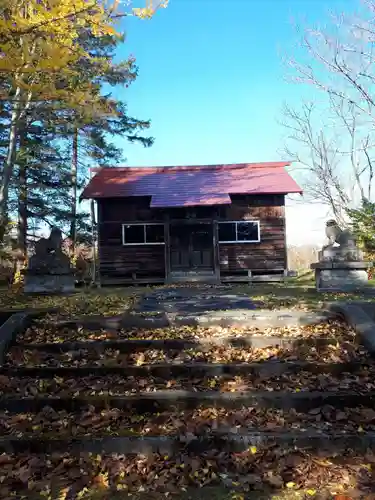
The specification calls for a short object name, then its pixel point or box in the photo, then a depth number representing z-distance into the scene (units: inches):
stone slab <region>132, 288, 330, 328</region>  203.3
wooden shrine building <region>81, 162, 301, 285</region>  620.7
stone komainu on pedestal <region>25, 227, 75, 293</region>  376.8
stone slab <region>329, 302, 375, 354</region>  170.3
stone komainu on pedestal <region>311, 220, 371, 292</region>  363.9
